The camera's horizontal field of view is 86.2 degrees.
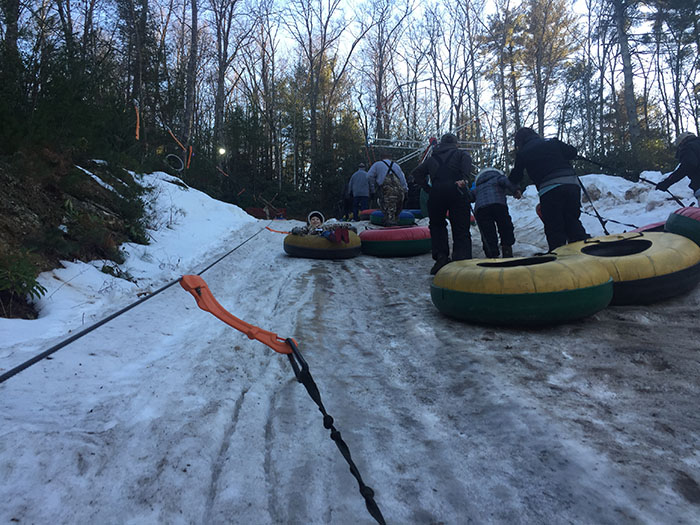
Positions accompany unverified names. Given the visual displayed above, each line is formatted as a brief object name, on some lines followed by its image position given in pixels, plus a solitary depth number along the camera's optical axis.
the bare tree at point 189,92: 11.71
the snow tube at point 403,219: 8.39
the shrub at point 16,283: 2.47
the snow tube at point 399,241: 6.08
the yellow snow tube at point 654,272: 2.93
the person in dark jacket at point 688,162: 4.95
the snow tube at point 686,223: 3.41
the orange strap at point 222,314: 2.02
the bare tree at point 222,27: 16.16
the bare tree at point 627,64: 11.14
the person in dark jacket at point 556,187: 4.02
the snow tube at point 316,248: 5.89
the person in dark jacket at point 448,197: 4.54
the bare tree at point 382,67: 21.53
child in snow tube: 5.87
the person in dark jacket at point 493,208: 4.92
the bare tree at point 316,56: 19.94
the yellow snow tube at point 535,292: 2.56
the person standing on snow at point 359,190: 10.65
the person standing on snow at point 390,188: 7.71
